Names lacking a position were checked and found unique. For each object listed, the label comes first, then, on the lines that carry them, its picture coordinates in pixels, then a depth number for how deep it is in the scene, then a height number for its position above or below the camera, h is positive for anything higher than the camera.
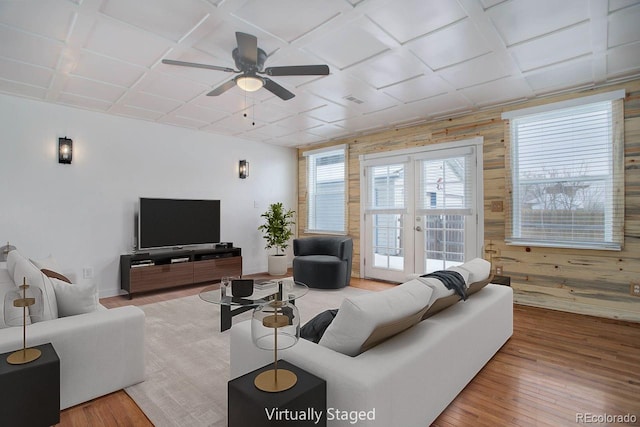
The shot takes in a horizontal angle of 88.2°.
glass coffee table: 2.97 -0.77
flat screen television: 4.84 -0.13
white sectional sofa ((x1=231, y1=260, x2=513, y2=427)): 1.33 -0.72
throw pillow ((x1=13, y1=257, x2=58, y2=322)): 1.99 -0.44
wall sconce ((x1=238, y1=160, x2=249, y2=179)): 6.13 +0.83
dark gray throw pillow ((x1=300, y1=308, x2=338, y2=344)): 1.89 -0.67
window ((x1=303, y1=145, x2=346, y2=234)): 6.32 +0.47
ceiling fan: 2.52 +1.19
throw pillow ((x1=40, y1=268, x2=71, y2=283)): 2.51 -0.46
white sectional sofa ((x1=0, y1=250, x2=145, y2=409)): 1.89 -0.73
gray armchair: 4.93 -0.72
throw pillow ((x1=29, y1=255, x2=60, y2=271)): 2.84 -0.44
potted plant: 6.21 -0.39
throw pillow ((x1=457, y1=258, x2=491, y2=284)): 2.38 -0.43
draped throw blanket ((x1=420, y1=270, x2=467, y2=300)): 2.09 -0.43
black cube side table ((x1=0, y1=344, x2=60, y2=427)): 1.48 -0.82
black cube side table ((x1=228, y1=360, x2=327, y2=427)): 1.13 -0.69
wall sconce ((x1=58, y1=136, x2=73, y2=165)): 4.23 +0.83
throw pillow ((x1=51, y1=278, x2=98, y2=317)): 2.13 -0.54
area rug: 1.95 -1.15
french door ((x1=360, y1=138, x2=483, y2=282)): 4.66 +0.06
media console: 4.58 -0.81
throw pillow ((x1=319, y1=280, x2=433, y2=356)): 1.49 -0.48
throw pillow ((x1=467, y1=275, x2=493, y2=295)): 2.46 -0.56
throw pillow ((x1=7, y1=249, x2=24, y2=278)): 2.39 -0.35
